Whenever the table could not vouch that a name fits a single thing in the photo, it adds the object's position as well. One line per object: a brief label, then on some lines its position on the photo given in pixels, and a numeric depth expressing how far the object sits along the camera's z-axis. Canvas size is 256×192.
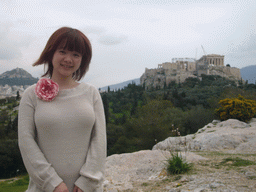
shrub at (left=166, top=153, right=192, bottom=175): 4.07
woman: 1.36
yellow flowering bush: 12.31
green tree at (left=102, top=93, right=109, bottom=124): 29.44
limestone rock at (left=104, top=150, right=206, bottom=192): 4.27
